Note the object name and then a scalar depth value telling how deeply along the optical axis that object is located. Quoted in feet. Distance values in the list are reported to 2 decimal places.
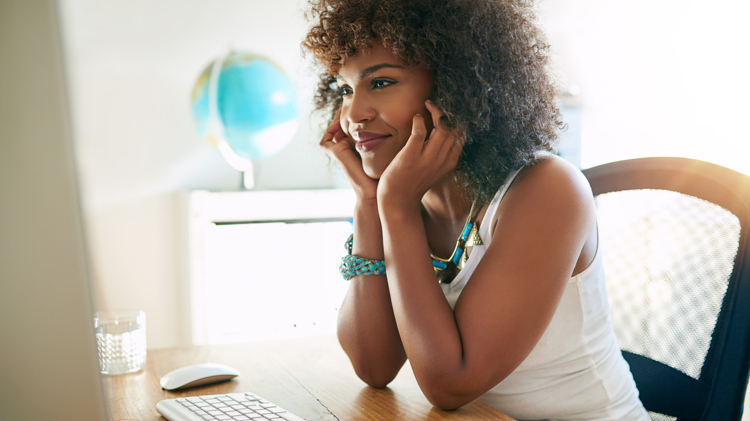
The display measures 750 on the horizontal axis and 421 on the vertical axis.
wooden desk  2.52
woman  2.63
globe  7.99
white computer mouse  2.79
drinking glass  3.04
